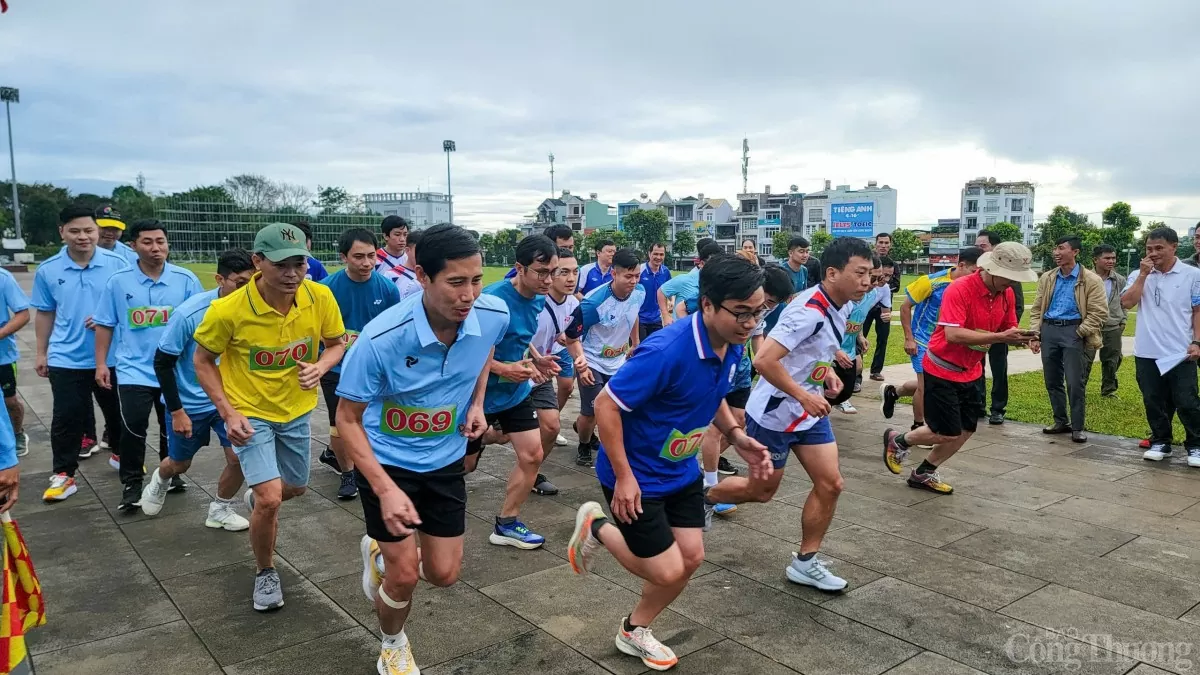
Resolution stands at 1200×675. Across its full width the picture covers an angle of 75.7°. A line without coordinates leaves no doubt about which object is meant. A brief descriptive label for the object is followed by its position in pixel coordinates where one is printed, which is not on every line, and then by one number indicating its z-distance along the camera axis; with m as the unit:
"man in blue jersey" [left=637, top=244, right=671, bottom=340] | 9.84
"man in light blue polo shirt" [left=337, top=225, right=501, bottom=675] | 3.03
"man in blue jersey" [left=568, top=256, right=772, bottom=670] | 3.13
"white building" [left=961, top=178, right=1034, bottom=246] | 104.19
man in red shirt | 5.59
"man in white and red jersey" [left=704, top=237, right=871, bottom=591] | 4.14
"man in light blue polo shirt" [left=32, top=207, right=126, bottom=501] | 6.03
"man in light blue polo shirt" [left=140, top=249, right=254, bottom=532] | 4.51
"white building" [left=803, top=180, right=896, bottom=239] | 94.81
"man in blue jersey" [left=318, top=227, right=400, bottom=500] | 5.87
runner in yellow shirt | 3.88
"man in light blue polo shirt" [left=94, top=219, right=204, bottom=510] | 5.62
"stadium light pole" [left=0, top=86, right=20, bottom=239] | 42.47
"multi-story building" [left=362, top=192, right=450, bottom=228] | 120.69
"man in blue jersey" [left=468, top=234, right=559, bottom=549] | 4.90
